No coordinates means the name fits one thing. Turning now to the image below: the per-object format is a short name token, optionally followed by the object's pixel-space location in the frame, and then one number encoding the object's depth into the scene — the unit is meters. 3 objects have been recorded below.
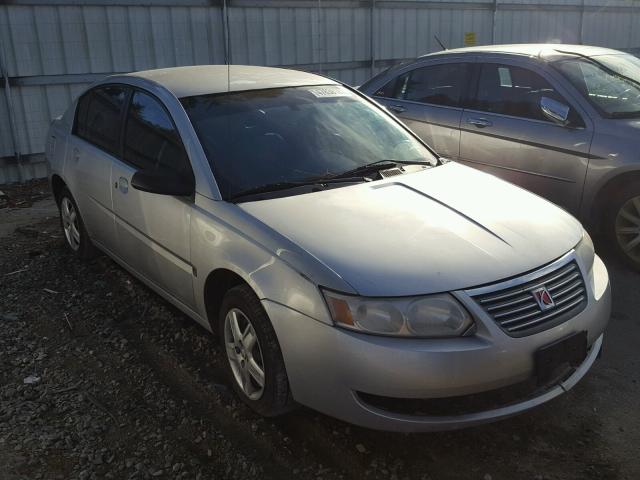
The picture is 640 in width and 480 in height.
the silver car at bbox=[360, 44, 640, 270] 4.75
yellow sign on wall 10.27
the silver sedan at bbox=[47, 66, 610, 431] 2.51
